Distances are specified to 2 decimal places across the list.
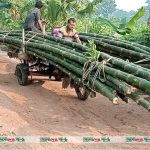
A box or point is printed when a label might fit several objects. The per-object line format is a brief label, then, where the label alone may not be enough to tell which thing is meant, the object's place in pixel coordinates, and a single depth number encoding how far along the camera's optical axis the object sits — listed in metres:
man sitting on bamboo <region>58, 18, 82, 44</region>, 8.50
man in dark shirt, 9.80
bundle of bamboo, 5.34
